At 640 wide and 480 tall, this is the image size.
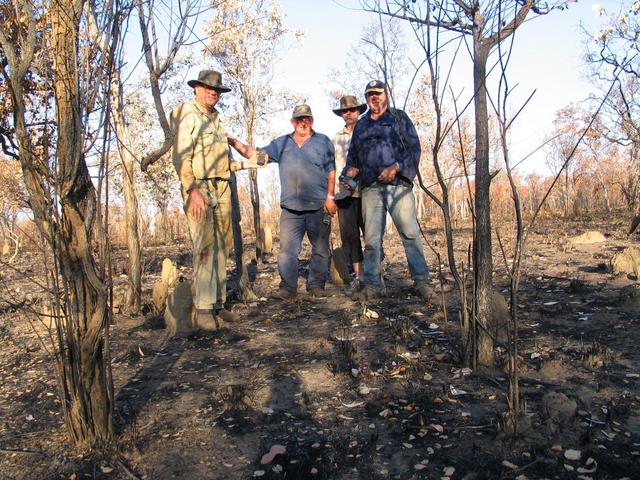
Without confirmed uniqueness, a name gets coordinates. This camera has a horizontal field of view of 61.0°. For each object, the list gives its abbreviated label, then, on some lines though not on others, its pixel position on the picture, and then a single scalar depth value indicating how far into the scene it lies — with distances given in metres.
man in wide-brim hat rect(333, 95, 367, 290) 6.10
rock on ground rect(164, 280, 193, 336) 4.61
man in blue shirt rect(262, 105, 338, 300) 5.62
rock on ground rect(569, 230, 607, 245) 9.27
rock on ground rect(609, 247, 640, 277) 5.75
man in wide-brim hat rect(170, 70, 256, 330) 4.62
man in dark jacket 5.18
